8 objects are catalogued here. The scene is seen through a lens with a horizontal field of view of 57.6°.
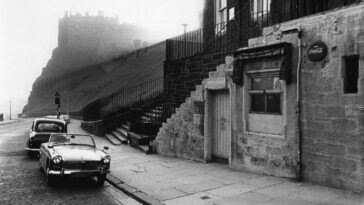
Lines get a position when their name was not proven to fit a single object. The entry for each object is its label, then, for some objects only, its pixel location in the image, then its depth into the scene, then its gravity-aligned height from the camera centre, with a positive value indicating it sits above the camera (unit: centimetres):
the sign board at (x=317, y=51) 777 +123
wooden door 1094 -73
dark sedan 1366 -119
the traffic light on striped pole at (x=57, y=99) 2538 +29
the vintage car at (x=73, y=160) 848 -150
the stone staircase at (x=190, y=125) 1105 -84
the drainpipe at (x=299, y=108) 827 -15
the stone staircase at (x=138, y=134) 1523 -156
